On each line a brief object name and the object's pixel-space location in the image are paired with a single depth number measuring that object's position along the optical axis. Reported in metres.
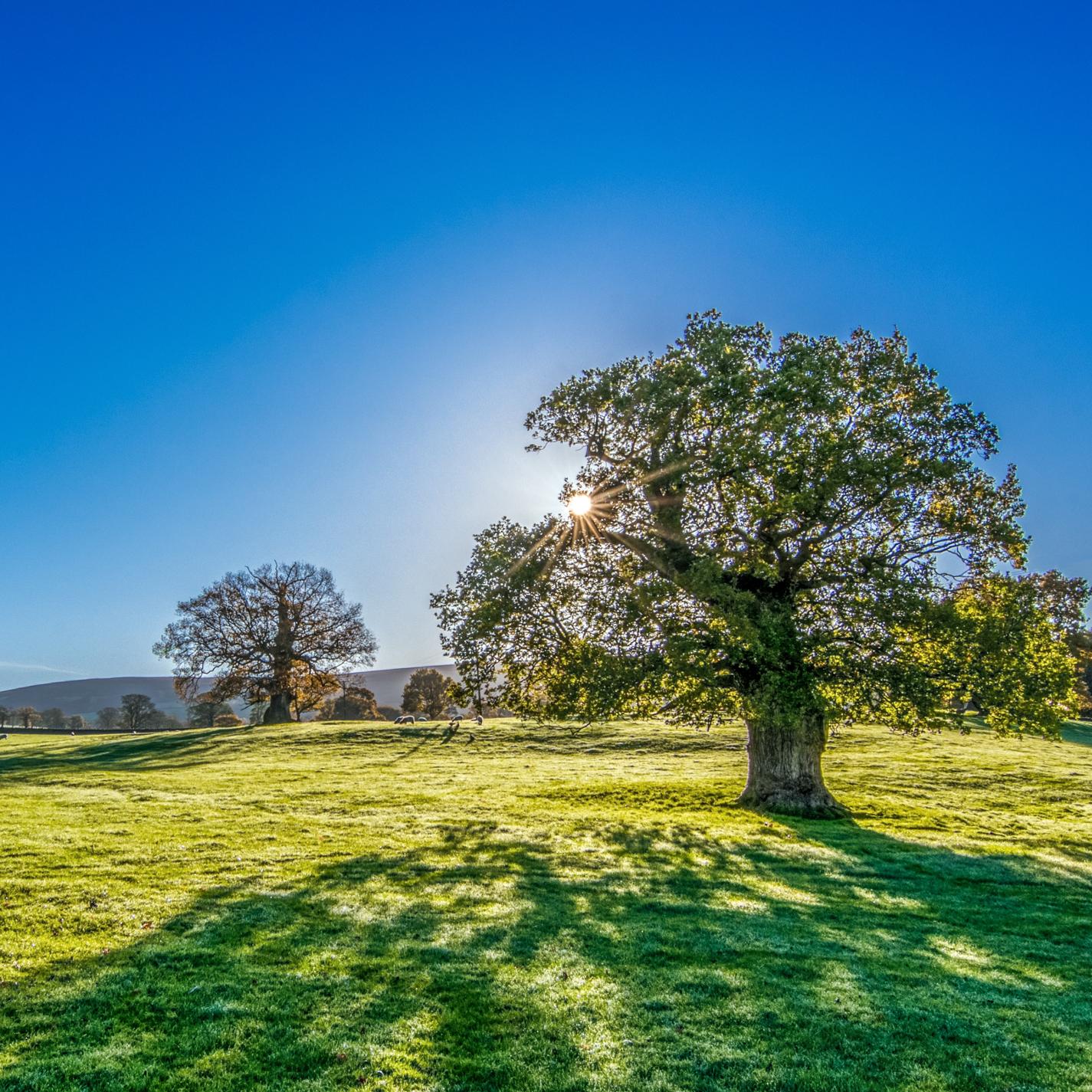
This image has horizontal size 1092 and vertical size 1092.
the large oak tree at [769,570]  22.39
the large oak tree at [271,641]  66.25
